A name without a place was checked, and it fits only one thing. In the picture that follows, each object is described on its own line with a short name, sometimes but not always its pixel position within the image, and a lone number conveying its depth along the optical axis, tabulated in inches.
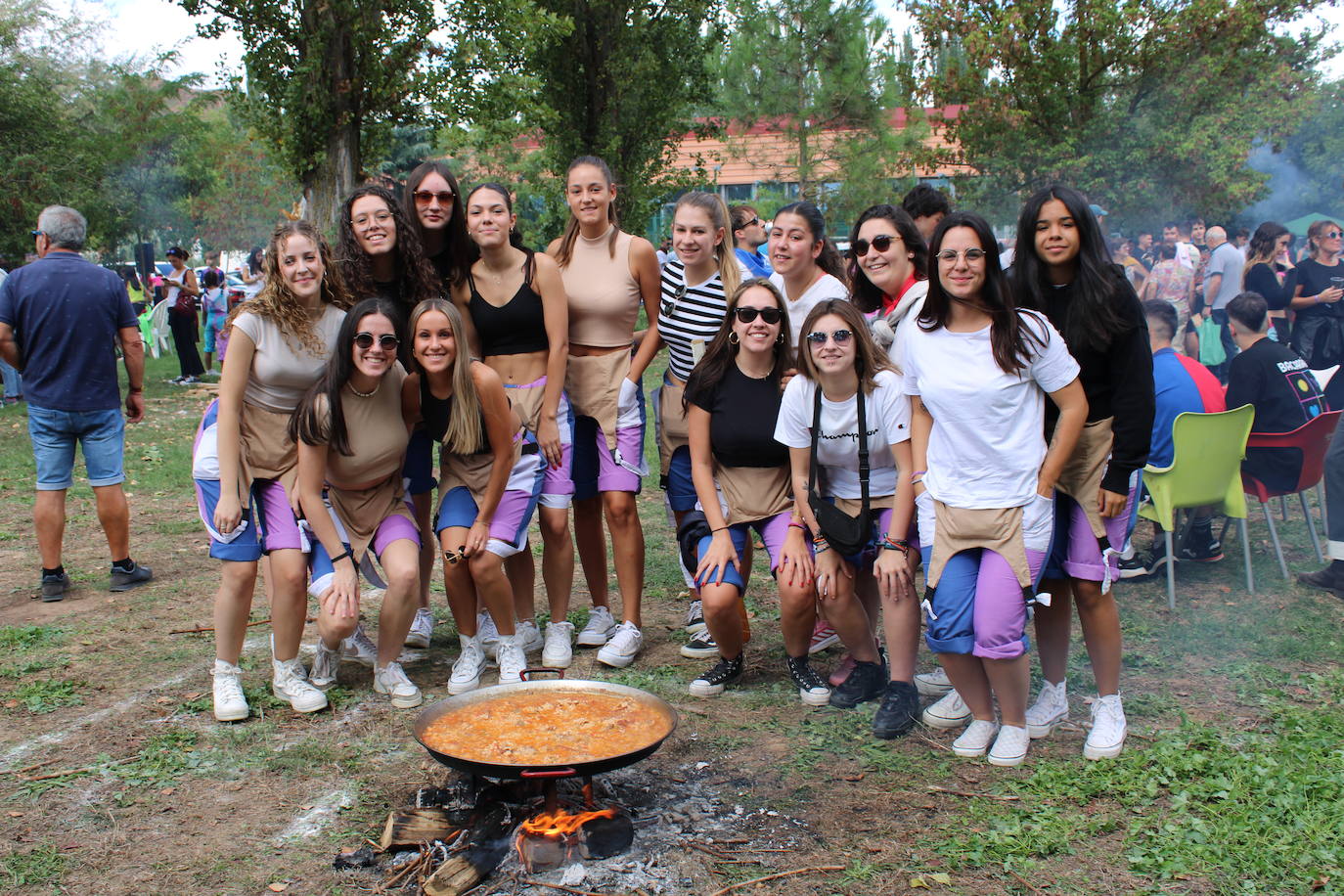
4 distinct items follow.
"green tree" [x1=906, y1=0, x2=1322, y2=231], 799.7
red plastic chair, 227.3
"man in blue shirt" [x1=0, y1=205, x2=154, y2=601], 235.6
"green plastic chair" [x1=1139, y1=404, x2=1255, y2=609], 214.7
